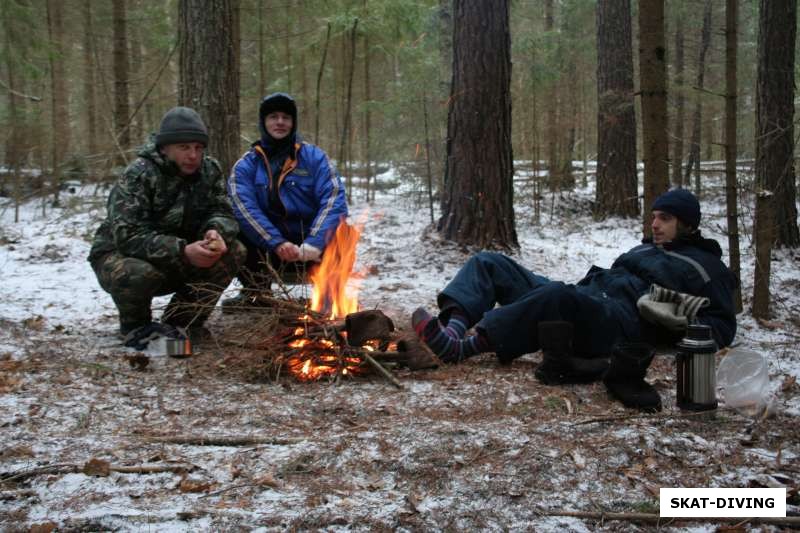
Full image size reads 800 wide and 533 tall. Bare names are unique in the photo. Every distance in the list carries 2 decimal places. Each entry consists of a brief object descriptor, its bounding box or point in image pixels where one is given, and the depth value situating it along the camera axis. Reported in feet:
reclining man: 12.09
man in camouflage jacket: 13.82
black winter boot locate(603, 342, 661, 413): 10.69
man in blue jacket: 15.89
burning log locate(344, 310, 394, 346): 12.43
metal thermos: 10.16
